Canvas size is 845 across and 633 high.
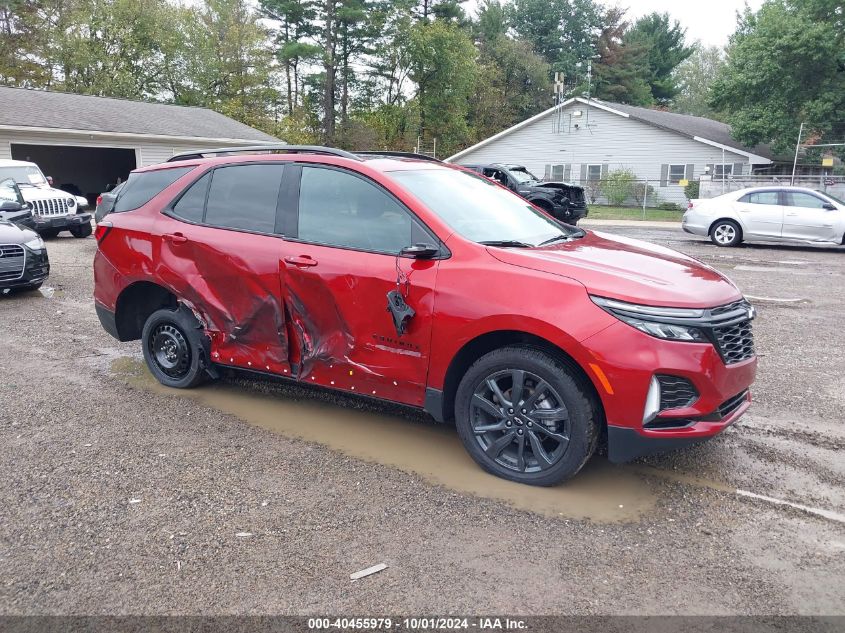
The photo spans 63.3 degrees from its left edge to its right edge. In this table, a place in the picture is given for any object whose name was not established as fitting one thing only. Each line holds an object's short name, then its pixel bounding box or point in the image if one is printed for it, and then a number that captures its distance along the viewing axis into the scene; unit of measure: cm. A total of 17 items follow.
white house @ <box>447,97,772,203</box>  3312
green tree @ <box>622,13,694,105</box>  5959
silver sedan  1504
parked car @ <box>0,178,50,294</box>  912
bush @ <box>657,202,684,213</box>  3291
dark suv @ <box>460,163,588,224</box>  1820
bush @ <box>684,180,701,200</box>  3125
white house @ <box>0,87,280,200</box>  2412
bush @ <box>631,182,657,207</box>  3347
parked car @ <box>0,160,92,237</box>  1577
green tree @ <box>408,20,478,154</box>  4375
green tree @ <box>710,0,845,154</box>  2866
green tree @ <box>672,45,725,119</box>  7119
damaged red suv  353
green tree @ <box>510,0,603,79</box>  5838
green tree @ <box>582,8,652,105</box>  5594
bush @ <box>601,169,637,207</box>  3300
